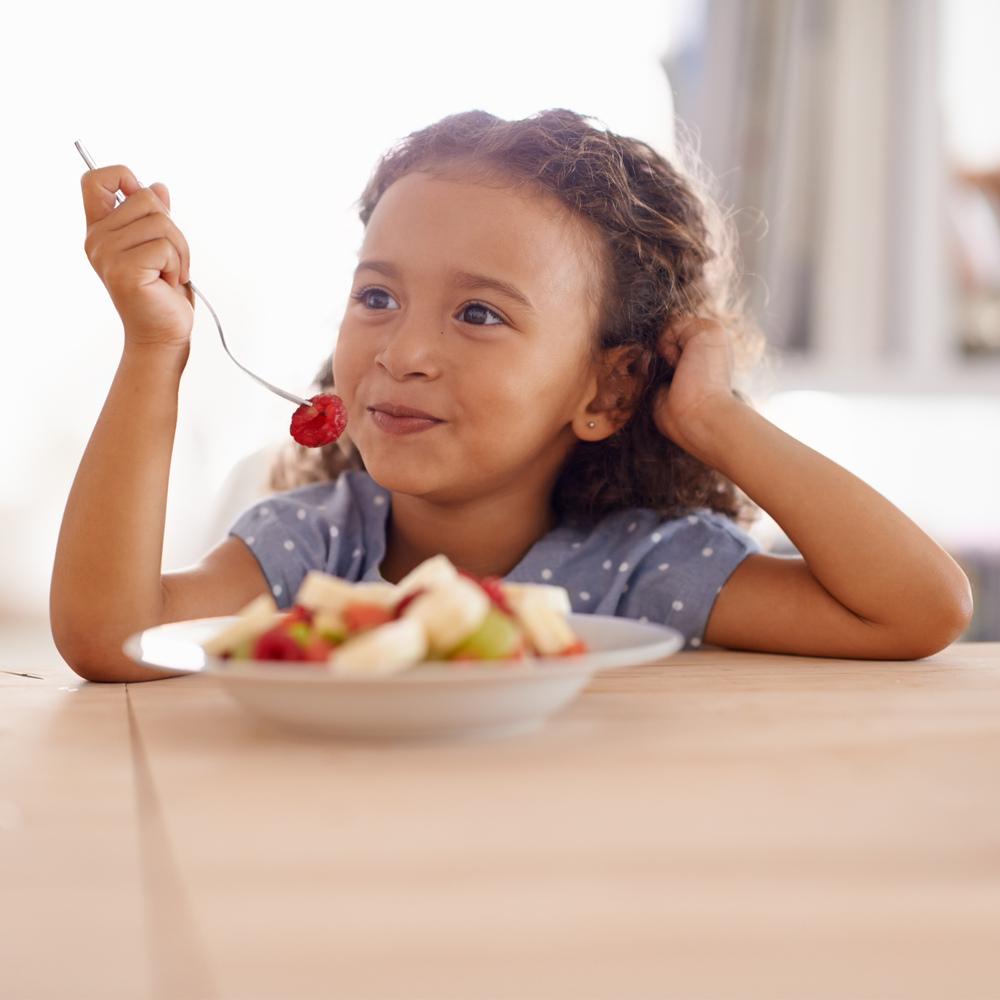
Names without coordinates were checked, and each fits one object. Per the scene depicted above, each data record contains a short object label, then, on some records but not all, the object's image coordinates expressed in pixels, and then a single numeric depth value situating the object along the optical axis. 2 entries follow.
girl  1.03
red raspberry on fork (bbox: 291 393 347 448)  1.07
